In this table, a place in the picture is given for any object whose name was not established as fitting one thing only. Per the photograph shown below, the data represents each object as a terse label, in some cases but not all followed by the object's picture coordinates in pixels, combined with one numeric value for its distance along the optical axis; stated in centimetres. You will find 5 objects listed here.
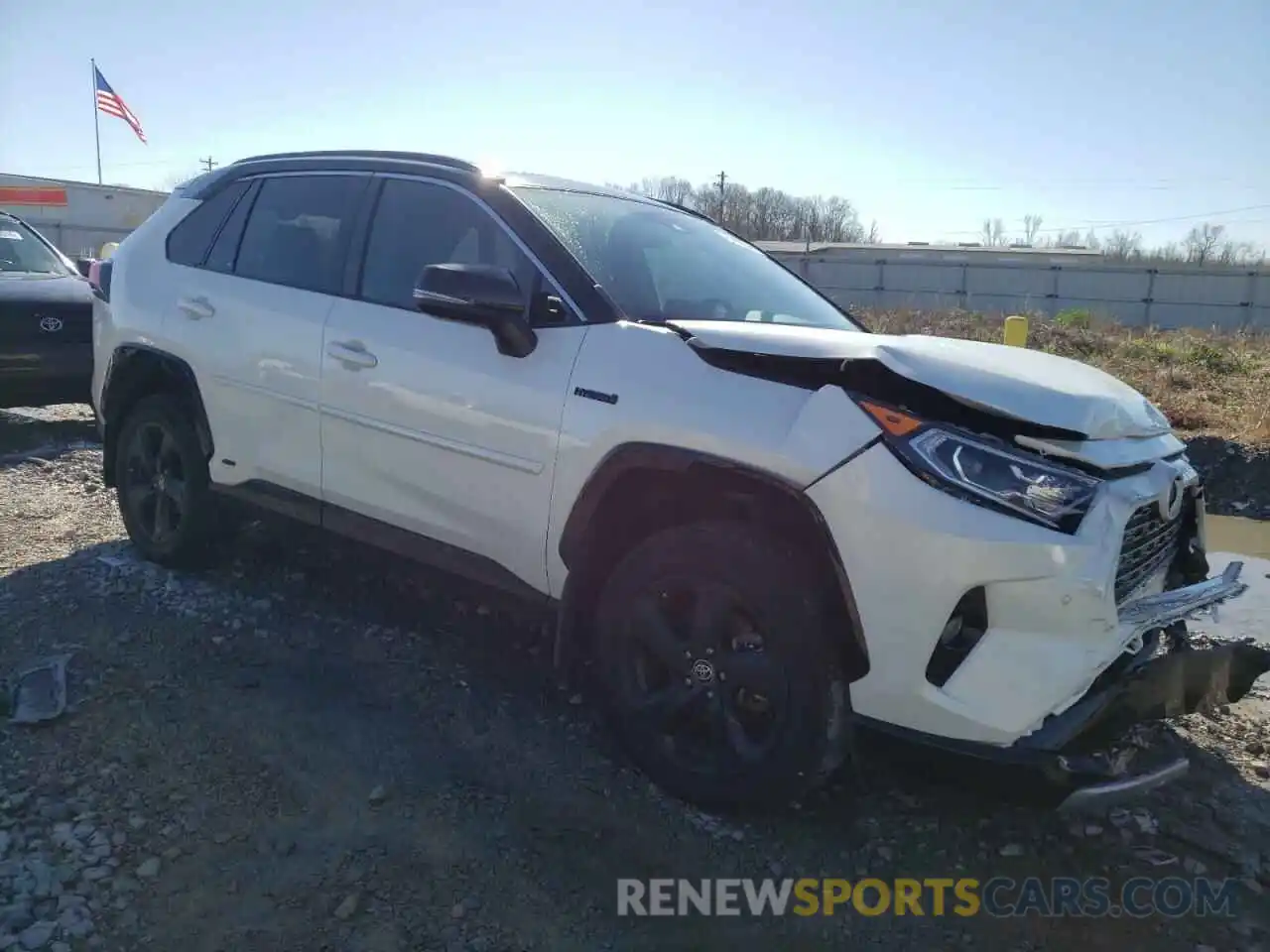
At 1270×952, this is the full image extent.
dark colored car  744
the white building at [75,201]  3525
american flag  2953
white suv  250
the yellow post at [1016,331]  1242
